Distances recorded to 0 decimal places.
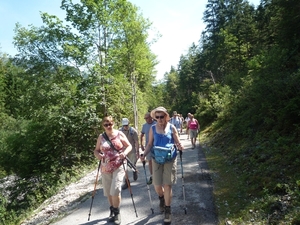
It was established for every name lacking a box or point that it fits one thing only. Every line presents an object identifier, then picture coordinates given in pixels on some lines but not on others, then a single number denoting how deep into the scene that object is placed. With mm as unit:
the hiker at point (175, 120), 18328
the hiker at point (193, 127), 13891
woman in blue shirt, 4691
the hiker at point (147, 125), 7355
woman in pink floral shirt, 4820
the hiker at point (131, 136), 7320
